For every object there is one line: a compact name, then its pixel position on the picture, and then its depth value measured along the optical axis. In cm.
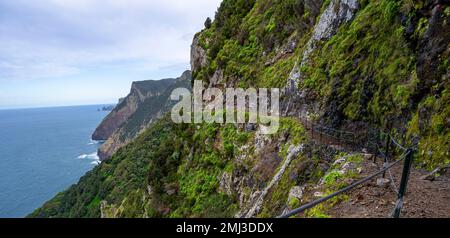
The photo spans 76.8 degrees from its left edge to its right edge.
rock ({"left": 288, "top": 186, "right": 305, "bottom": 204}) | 724
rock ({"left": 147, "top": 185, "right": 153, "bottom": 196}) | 2388
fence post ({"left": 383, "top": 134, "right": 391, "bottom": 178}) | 688
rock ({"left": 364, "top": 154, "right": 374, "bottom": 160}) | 855
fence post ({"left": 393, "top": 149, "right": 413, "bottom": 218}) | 367
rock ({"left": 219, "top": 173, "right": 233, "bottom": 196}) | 1549
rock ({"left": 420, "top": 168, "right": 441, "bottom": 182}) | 663
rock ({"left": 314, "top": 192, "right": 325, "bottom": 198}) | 680
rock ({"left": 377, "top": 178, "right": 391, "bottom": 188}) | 643
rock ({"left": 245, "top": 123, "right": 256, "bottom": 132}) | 1633
